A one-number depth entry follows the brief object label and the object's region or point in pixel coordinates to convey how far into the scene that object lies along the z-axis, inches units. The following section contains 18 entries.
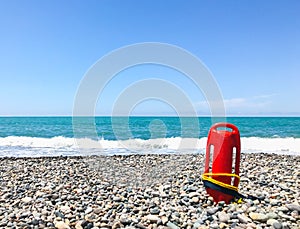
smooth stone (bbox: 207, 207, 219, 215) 123.6
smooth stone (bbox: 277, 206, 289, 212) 120.5
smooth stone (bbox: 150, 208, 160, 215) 130.3
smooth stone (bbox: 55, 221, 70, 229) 118.6
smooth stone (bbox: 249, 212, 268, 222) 111.7
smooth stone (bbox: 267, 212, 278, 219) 112.8
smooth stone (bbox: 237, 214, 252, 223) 111.4
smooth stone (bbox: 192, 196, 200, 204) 141.4
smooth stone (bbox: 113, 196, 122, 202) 153.6
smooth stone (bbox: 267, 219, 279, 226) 108.5
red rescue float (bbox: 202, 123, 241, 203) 136.0
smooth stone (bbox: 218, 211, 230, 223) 113.9
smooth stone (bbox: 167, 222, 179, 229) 113.4
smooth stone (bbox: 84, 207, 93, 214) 135.6
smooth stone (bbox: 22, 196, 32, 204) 159.0
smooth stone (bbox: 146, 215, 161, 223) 120.4
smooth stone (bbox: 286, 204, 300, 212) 119.9
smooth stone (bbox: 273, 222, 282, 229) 104.7
